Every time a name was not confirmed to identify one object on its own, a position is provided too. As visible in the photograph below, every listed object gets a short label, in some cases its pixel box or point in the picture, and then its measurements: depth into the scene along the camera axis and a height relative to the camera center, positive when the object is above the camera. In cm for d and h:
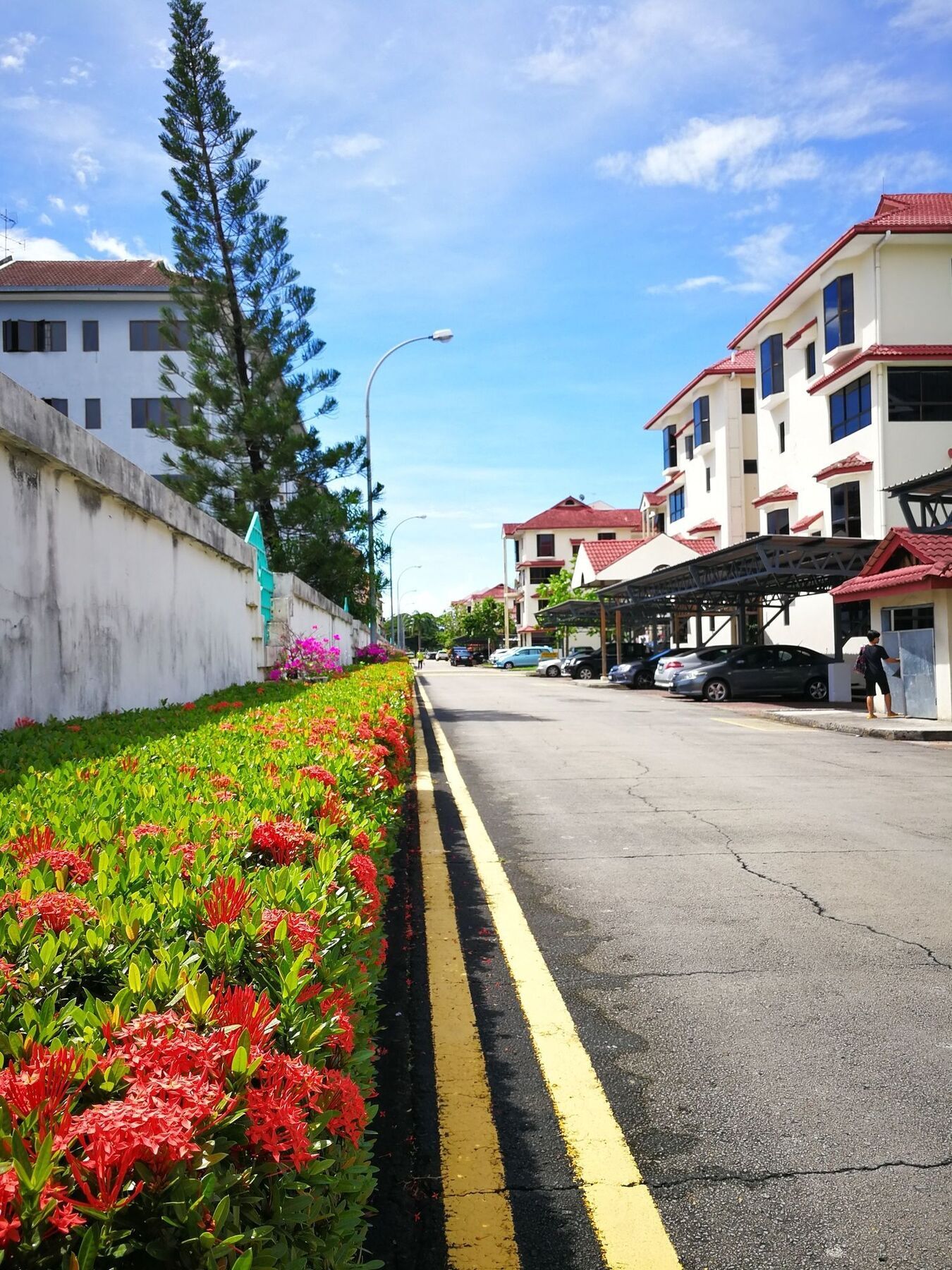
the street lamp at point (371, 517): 3045 +421
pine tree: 2702 +876
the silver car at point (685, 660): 2698 -42
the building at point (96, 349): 4212 +1308
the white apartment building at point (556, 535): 8812 +994
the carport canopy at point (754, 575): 2408 +190
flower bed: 136 -64
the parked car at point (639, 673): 3456 -92
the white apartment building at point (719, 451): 4006 +793
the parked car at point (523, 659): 6700 -65
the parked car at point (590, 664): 4247 -71
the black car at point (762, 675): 2591 -82
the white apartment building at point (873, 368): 2691 +744
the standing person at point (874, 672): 1938 -62
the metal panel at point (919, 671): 1852 -60
